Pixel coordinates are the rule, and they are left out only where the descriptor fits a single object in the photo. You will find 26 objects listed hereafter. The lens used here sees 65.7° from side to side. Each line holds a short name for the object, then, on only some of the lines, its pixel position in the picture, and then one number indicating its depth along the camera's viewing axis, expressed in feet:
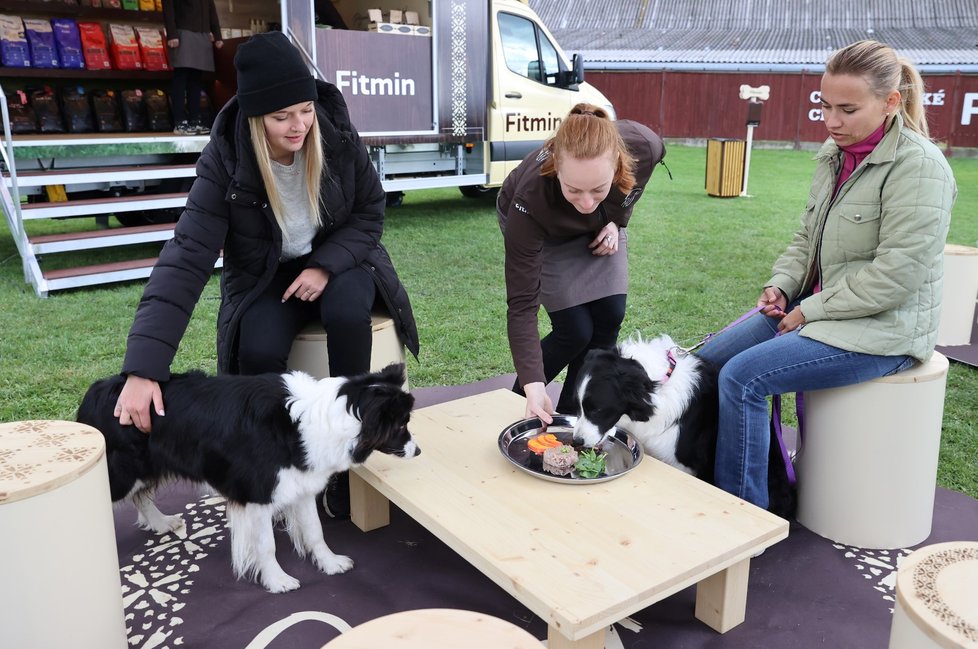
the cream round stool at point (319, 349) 9.88
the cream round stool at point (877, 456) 8.54
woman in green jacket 7.95
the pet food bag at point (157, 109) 25.93
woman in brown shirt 8.45
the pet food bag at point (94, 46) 24.73
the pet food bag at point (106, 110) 25.00
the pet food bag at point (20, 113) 23.72
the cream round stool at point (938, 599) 4.58
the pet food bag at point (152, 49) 25.71
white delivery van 25.14
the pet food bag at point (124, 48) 25.22
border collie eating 8.82
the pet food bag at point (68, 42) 24.17
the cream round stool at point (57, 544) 5.79
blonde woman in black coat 8.16
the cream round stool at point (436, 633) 4.59
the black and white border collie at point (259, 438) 7.75
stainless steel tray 8.58
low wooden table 6.12
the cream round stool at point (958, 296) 16.35
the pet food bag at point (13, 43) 23.24
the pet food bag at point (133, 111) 25.44
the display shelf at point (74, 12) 23.90
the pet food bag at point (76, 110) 24.53
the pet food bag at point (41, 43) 23.67
